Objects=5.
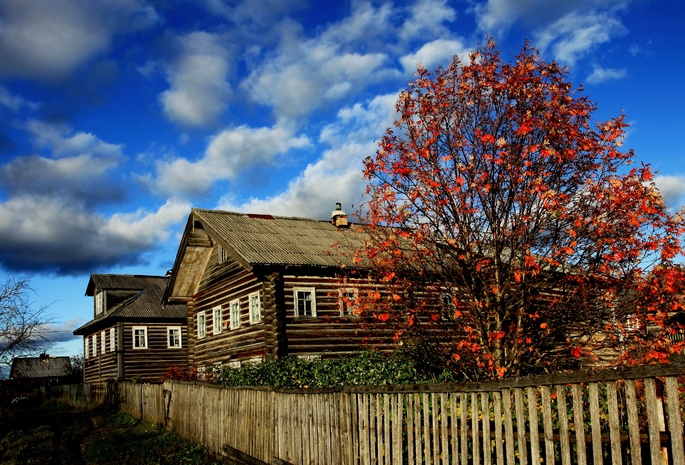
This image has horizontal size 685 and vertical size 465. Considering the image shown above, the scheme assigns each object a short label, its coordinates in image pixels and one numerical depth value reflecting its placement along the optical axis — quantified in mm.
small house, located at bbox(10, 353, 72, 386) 67562
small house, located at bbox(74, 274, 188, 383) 34969
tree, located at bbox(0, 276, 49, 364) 23234
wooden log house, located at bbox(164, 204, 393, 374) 20109
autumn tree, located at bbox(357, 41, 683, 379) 9203
